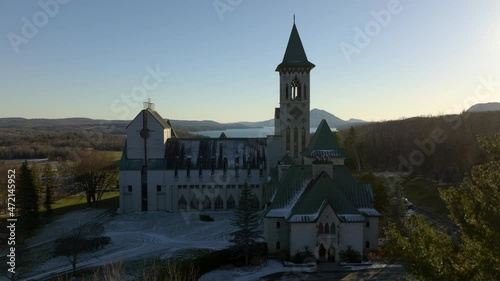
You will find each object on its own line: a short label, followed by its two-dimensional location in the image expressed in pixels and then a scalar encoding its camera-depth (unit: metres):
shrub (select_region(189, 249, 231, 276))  32.09
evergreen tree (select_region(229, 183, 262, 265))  34.09
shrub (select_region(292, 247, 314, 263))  34.00
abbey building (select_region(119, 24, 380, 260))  54.38
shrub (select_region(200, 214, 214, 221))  50.12
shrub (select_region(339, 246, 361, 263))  34.00
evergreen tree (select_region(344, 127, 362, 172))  96.13
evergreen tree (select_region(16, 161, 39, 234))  45.88
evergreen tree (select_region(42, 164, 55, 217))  54.56
